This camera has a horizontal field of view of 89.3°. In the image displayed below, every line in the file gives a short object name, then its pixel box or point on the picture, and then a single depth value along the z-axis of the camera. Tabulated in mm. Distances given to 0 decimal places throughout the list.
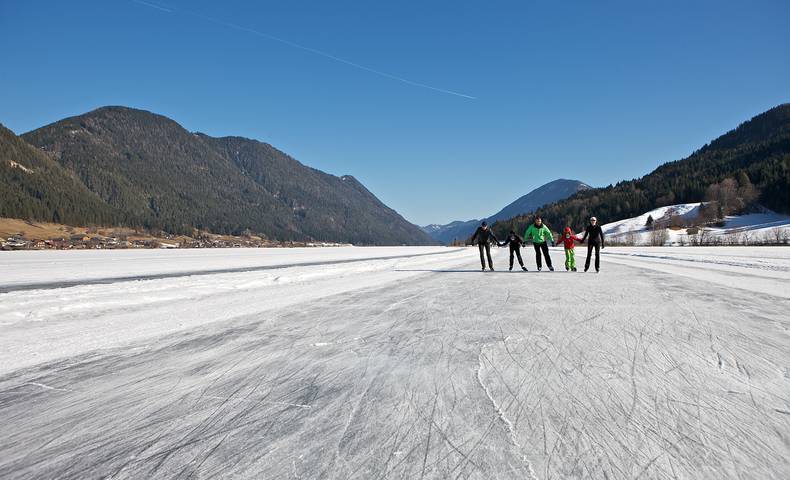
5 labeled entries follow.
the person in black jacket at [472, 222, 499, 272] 14888
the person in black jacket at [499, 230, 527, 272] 14745
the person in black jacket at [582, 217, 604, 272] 13589
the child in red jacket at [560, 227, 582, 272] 14005
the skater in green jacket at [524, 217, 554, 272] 14195
